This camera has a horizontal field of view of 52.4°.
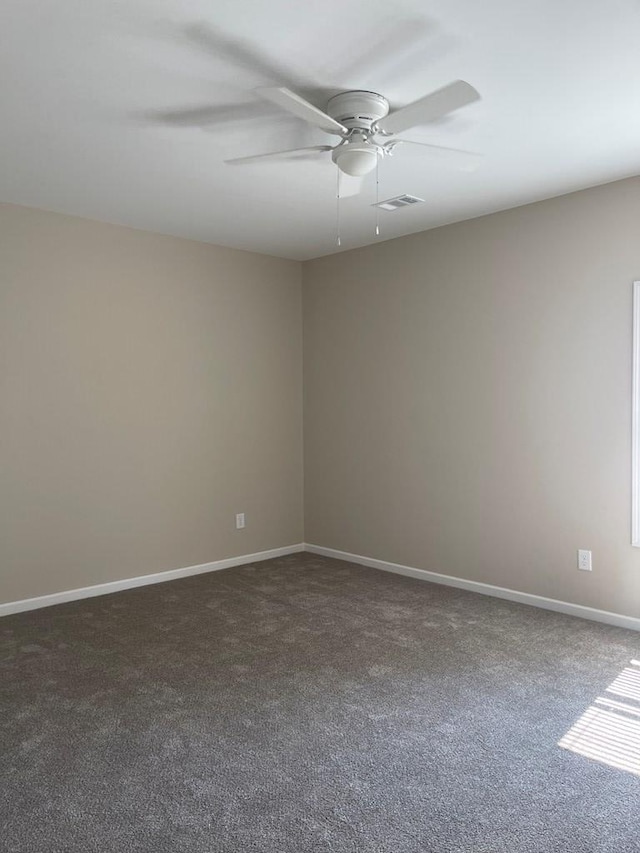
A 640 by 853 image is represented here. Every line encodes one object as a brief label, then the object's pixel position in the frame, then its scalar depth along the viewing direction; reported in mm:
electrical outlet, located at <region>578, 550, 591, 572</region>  3934
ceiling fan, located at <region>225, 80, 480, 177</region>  2238
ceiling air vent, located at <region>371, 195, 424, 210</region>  3408
